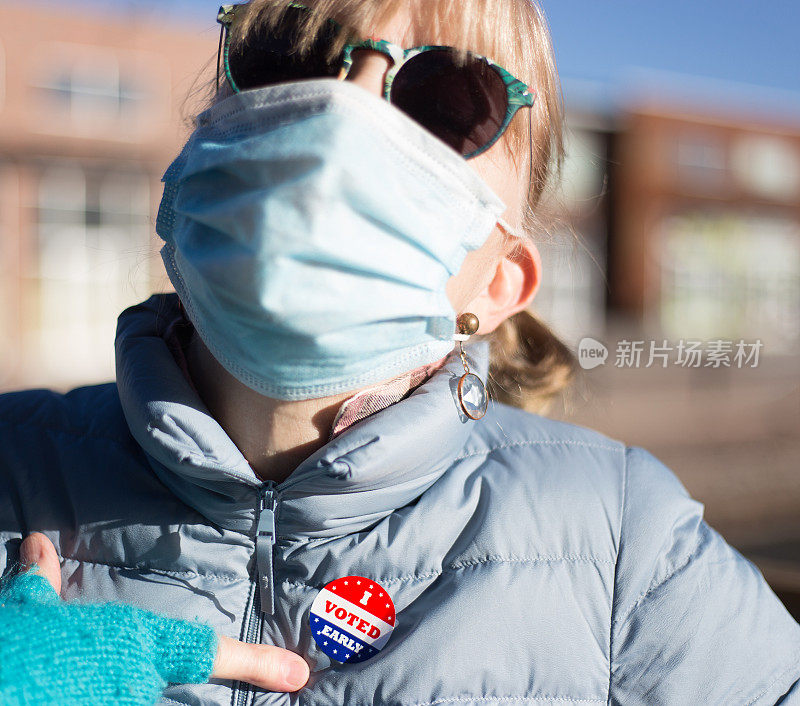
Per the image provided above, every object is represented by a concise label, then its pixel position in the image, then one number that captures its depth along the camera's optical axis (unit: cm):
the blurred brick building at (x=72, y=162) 1162
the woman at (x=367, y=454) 58
